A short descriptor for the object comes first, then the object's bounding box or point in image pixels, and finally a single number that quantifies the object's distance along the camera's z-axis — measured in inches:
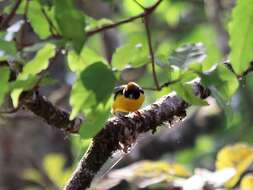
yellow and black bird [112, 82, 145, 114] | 264.4
